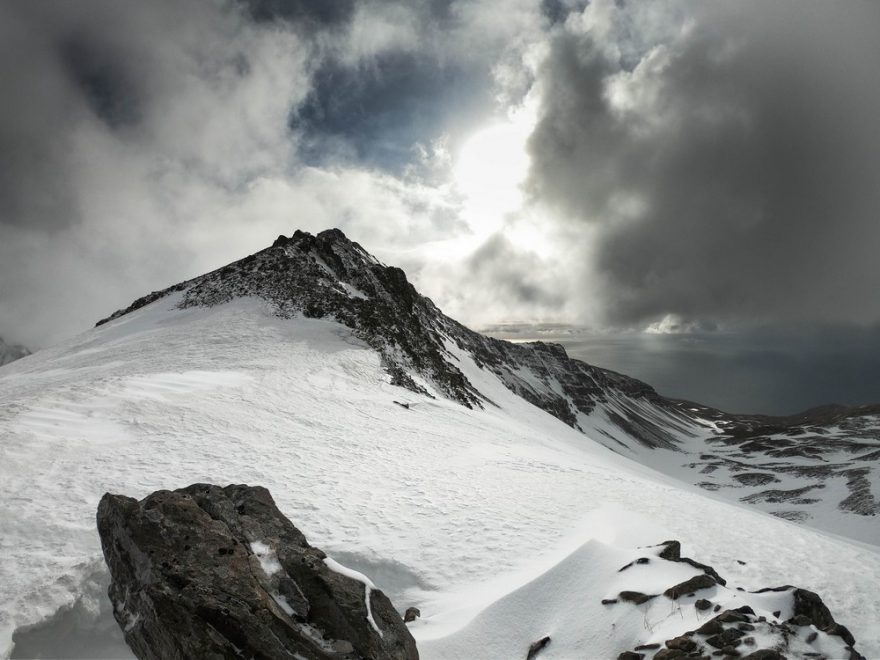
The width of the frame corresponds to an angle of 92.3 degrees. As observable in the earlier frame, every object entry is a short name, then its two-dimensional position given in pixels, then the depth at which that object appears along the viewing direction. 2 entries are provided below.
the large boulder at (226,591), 5.70
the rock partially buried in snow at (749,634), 6.20
